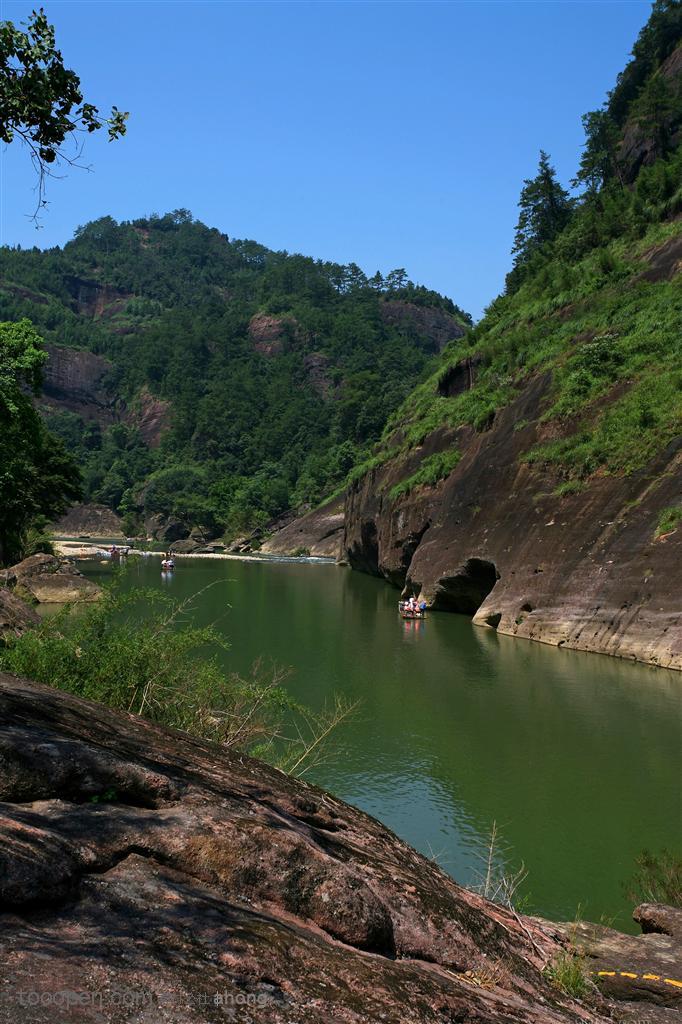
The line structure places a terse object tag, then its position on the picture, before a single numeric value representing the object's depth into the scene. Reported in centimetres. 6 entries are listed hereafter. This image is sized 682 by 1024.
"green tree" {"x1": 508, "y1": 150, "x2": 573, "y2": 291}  6919
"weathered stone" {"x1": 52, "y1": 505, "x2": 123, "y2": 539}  12612
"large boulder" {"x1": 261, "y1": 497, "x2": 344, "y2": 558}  8469
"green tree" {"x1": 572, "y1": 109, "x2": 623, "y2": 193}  6569
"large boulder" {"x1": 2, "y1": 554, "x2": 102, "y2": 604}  3731
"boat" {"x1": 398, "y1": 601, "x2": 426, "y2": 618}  3538
